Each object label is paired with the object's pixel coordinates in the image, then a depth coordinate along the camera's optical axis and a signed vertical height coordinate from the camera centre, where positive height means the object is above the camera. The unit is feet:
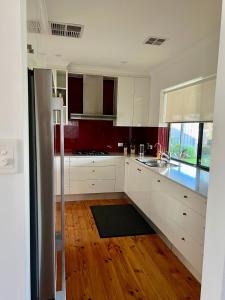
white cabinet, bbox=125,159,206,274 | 6.63 -3.00
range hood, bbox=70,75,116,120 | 13.73 +1.80
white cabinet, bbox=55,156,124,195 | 13.07 -2.84
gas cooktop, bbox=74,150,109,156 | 13.63 -1.60
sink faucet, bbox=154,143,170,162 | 12.21 -1.50
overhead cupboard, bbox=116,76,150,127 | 13.83 +1.72
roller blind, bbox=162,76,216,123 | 8.76 +1.24
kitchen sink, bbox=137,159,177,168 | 11.02 -1.76
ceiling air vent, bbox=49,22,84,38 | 7.86 +3.56
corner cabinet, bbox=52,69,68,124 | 12.66 +2.58
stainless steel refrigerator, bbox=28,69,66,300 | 3.67 -1.00
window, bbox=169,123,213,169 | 10.01 -0.63
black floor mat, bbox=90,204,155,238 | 9.89 -4.56
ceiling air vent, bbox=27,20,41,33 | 6.02 +2.91
